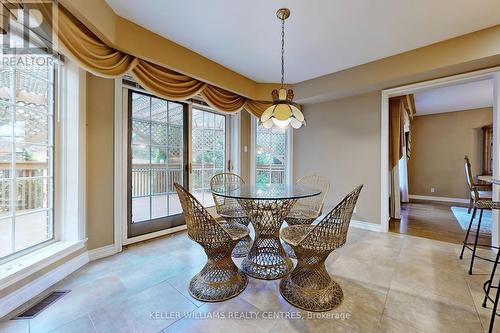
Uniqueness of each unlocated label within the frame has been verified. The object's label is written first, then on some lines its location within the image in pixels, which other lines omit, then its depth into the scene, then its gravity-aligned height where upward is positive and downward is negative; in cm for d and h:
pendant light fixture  209 +54
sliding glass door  275 +5
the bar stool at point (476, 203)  201 -36
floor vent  149 -107
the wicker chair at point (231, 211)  238 -55
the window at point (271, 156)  423 +18
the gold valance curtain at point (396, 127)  375 +70
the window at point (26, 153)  169 +10
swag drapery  162 +102
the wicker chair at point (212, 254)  162 -76
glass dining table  193 -61
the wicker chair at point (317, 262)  152 -79
